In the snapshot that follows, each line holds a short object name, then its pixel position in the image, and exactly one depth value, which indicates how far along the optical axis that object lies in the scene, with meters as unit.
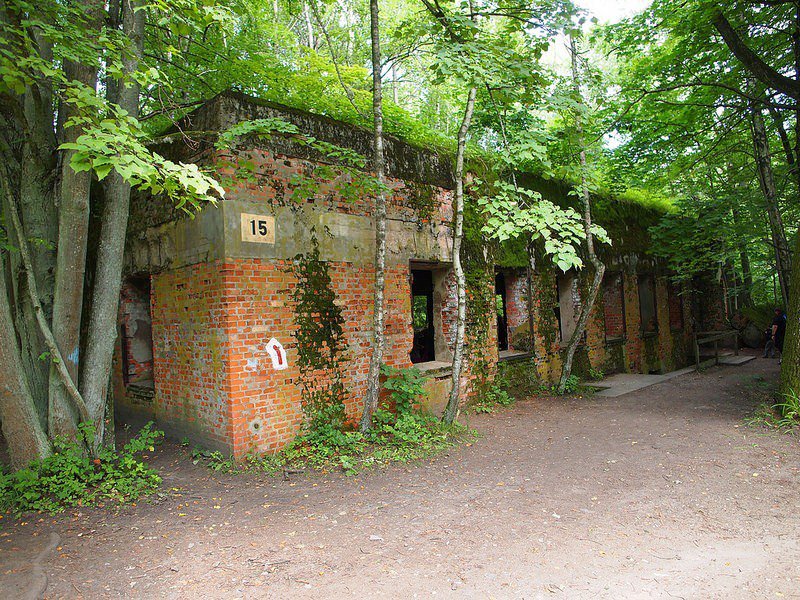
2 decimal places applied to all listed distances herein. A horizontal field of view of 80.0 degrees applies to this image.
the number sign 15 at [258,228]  5.51
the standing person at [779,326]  13.98
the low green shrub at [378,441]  5.40
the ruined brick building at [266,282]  5.45
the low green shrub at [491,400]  8.11
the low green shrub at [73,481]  4.29
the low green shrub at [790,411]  6.17
